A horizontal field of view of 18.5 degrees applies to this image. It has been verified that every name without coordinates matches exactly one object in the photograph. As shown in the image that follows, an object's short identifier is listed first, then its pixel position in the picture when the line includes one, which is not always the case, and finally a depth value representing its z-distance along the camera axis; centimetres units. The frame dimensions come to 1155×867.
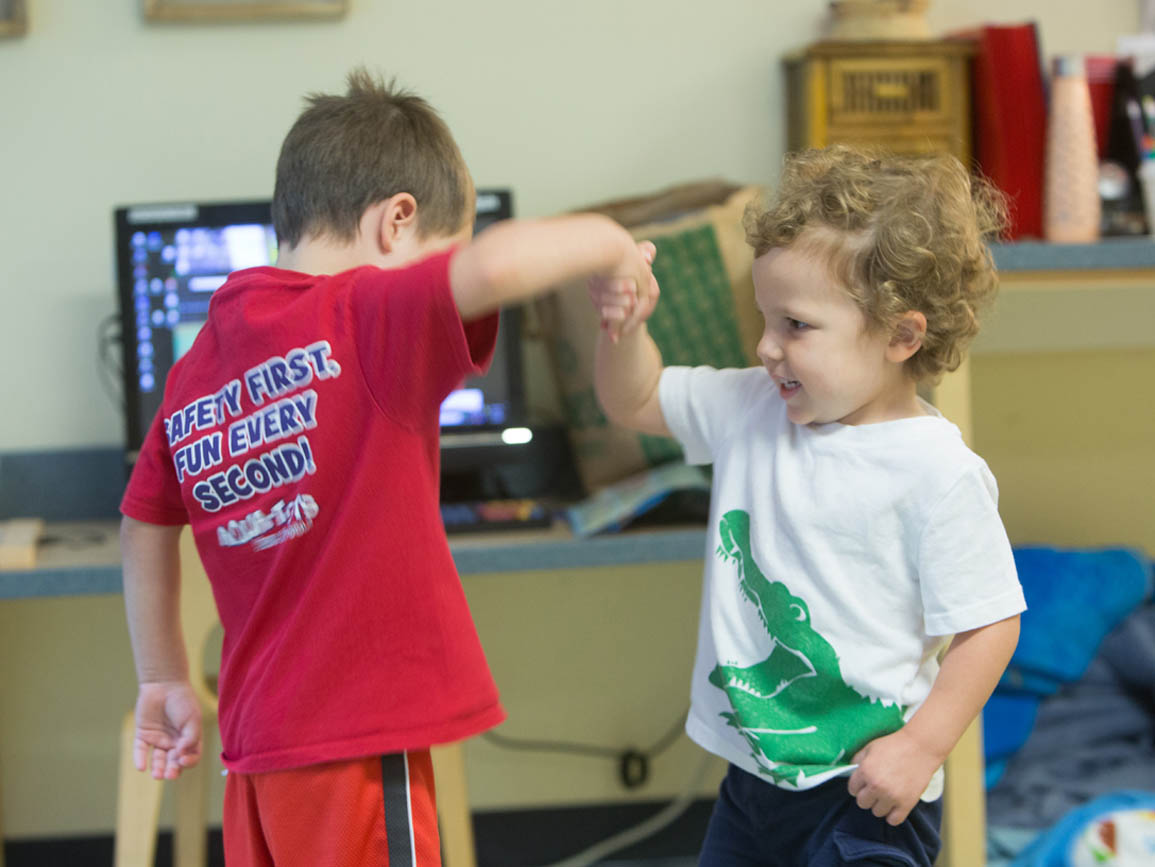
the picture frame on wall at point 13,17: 439
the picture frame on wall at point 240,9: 442
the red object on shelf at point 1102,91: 439
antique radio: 437
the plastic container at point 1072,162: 431
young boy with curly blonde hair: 346
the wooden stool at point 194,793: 410
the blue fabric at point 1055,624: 441
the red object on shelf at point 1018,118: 435
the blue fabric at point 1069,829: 415
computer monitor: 430
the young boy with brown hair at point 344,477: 338
